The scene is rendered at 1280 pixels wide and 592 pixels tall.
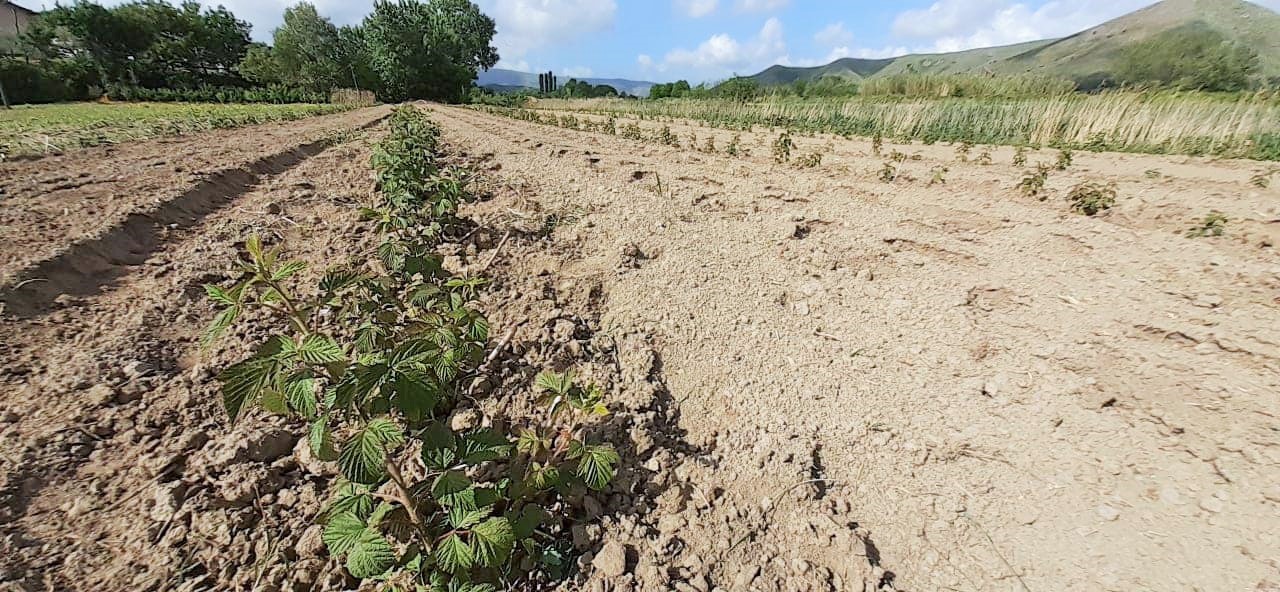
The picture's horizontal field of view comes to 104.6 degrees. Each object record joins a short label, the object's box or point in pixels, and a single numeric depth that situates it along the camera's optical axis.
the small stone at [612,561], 1.44
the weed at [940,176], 5.33
